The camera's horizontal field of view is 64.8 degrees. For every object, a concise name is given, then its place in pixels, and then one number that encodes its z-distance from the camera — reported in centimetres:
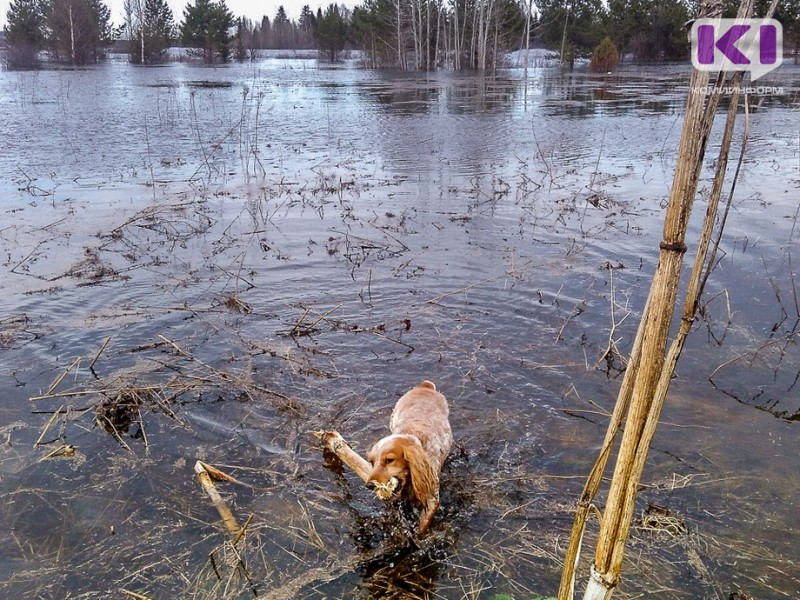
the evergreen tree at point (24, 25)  4847
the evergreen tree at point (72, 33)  4512
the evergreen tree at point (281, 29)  8994
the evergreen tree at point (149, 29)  4884
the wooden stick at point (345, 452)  362
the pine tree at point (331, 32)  5691
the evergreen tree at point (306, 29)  8575
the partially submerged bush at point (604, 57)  4097
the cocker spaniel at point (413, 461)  326
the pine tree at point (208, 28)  5288
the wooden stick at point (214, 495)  356
